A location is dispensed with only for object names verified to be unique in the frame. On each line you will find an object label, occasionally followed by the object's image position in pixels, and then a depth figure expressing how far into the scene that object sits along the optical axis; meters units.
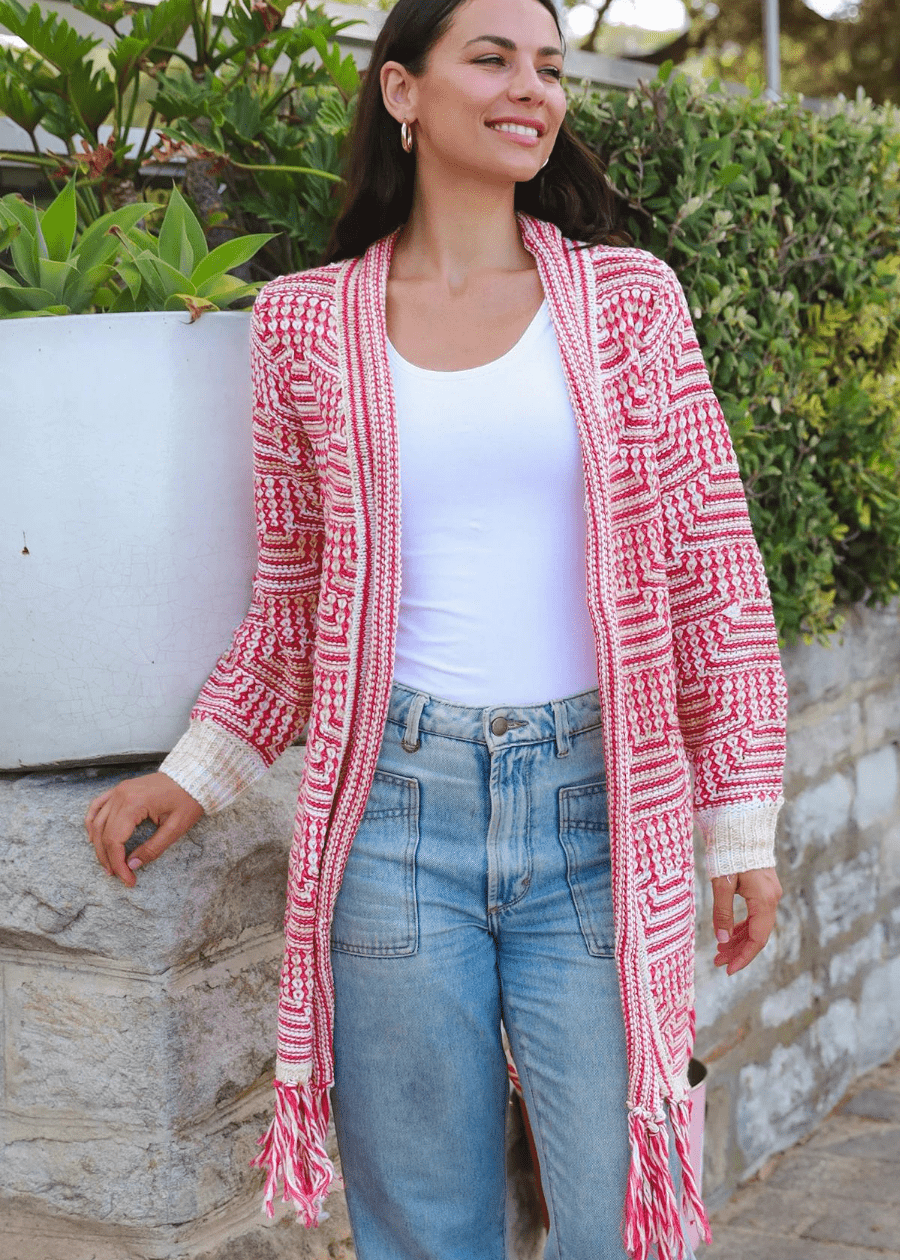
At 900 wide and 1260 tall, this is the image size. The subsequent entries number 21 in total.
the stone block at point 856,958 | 3.77
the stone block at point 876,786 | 3.84
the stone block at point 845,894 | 3.69
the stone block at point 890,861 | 3.97
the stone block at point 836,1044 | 3.72
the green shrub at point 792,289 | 2.83
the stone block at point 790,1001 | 3.50
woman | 1.66
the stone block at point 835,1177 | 3.35
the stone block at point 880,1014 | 3.94
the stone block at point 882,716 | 3.87
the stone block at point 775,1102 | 3.45
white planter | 1.89
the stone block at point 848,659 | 3.49
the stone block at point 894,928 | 4.03
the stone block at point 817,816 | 3.53
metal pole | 5.11
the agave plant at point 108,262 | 1.98
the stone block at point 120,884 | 1.92
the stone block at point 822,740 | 3.51
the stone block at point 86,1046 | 1.93
